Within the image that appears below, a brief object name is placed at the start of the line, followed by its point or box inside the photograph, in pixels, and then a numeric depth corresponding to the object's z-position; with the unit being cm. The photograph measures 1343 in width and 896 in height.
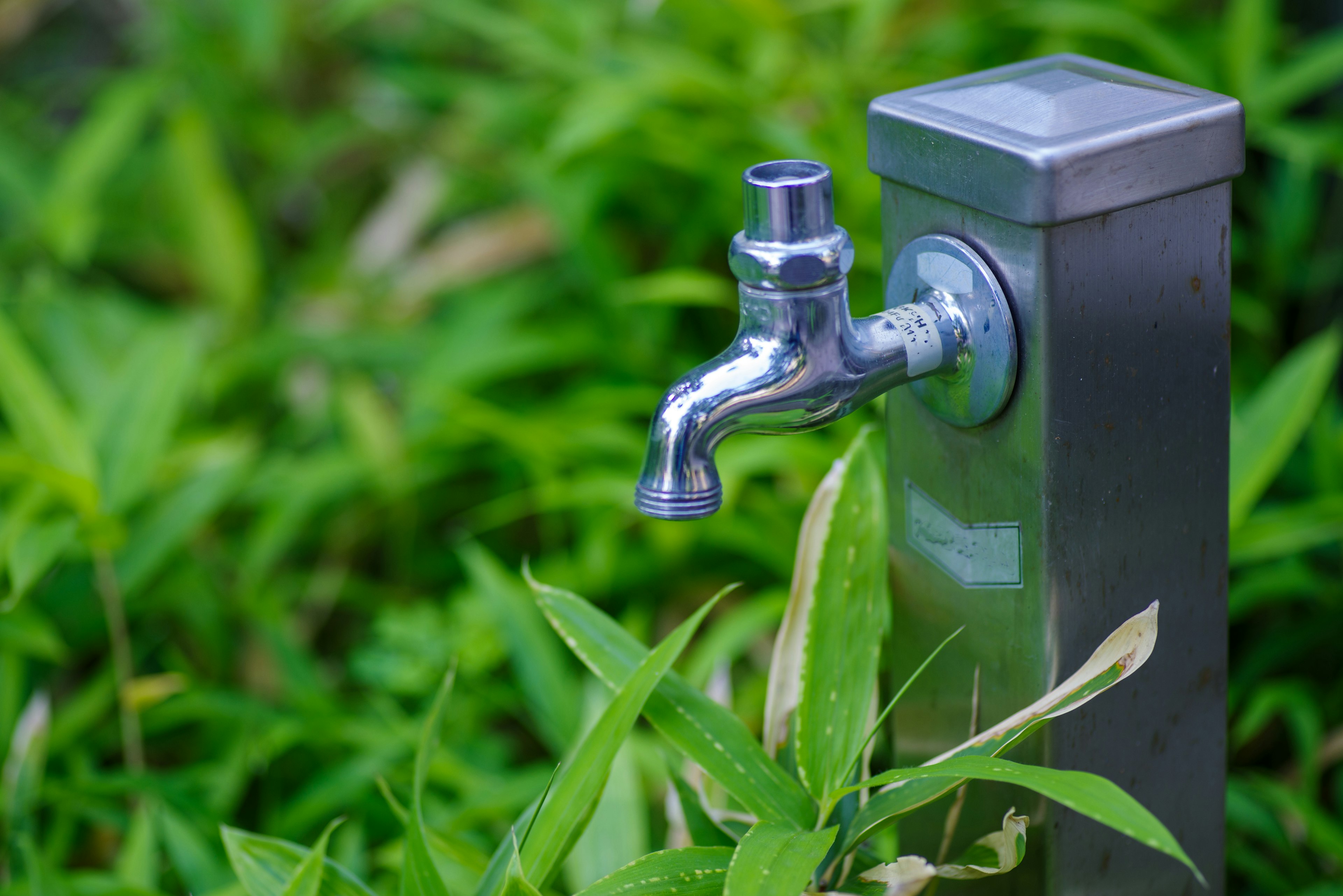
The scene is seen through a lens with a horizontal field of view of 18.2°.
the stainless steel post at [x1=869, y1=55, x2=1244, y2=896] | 108
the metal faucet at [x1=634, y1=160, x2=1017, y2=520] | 108
